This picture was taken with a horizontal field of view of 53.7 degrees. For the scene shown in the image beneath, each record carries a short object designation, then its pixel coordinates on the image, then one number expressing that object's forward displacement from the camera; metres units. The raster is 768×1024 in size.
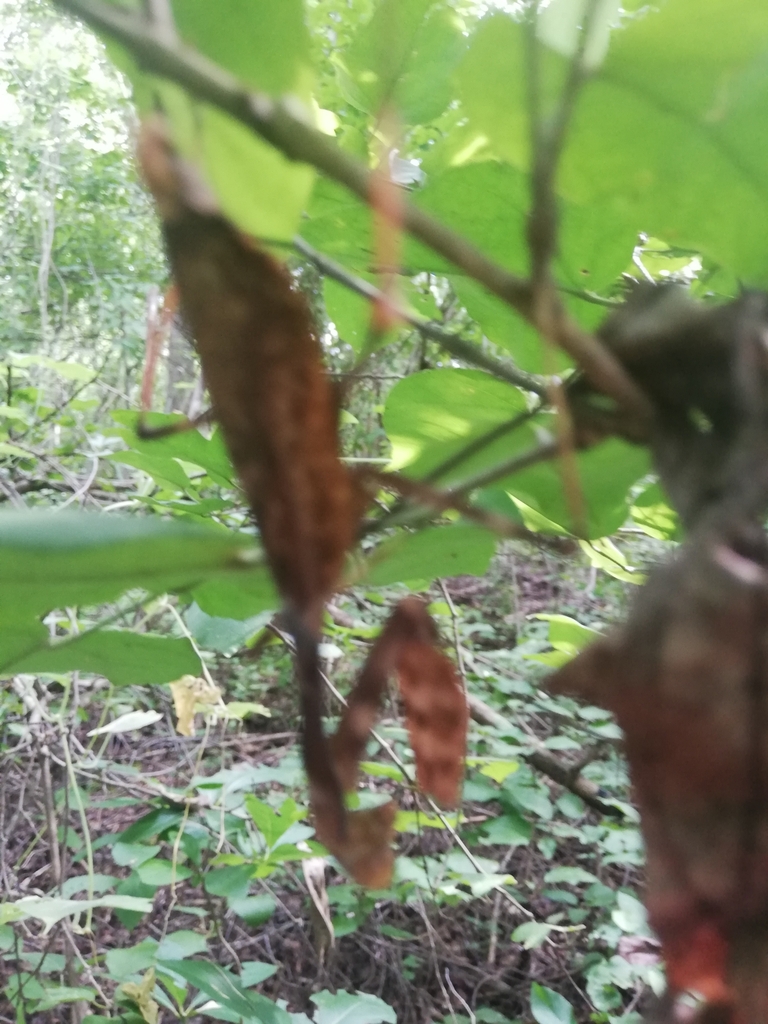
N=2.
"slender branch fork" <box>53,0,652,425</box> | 0.14
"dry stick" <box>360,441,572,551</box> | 0.19
